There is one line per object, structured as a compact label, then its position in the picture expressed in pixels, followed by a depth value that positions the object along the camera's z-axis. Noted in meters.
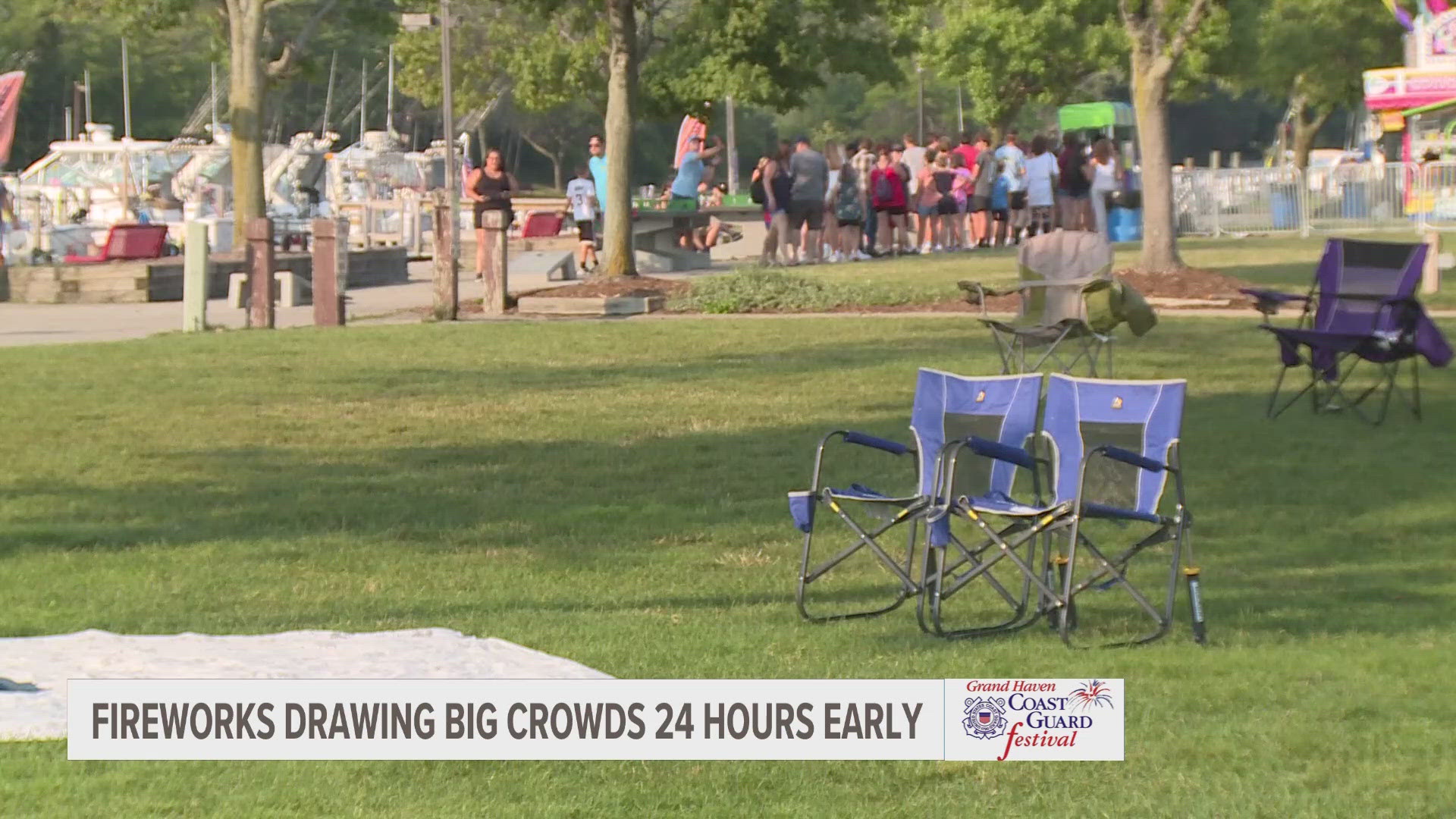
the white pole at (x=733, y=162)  60.53
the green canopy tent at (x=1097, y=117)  52.91
